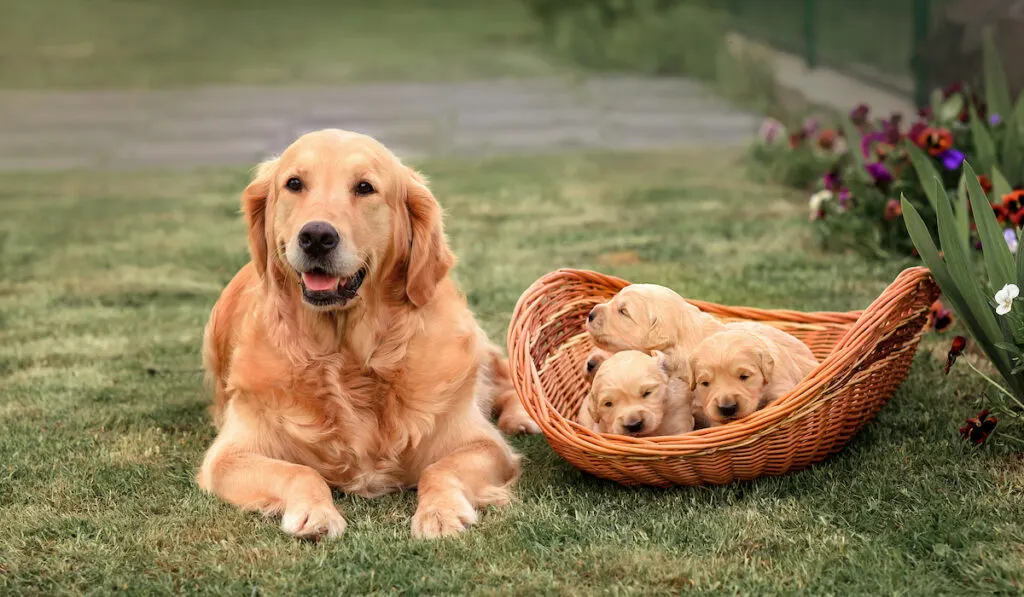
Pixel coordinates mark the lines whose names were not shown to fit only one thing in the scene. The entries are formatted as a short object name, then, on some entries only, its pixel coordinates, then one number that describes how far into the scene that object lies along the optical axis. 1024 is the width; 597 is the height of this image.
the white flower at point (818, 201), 6.15
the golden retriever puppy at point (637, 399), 3.18
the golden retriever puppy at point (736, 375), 3.16
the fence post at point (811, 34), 9.91
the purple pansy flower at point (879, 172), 5.57
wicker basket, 2.99
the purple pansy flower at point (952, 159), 5.13
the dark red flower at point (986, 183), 4.74
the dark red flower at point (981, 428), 3.34
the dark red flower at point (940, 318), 4.10
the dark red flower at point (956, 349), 3.53
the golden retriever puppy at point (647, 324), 3.40
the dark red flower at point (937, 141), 5.16
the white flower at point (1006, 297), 3.13
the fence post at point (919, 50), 7.27
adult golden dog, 3.21
